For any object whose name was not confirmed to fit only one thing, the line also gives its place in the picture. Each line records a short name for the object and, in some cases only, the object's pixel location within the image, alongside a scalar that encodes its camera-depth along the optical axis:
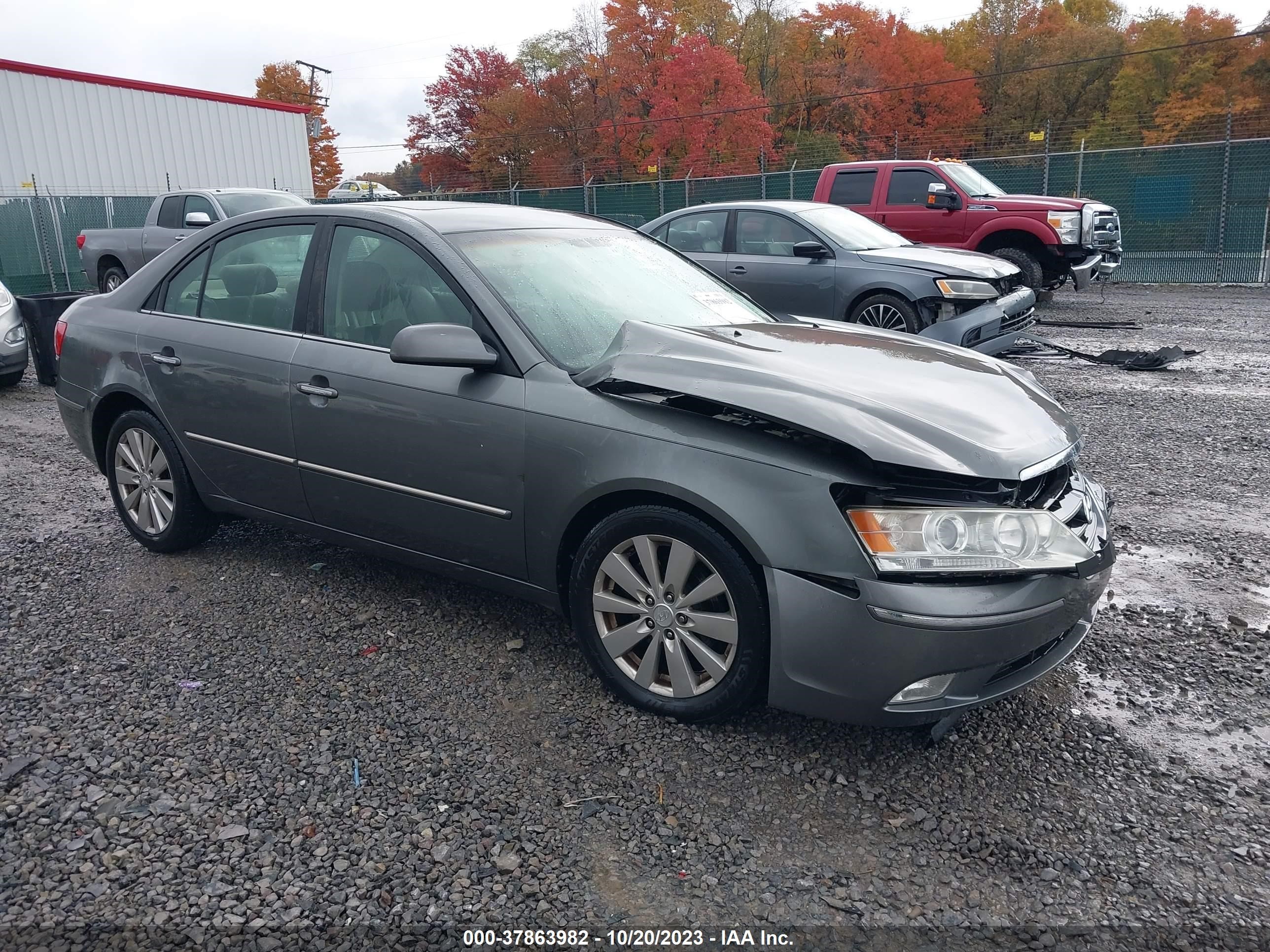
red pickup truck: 12.75
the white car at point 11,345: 9.15
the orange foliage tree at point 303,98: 58.03
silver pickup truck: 13.74
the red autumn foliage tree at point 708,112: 39.16
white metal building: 23.23
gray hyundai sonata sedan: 2.65
